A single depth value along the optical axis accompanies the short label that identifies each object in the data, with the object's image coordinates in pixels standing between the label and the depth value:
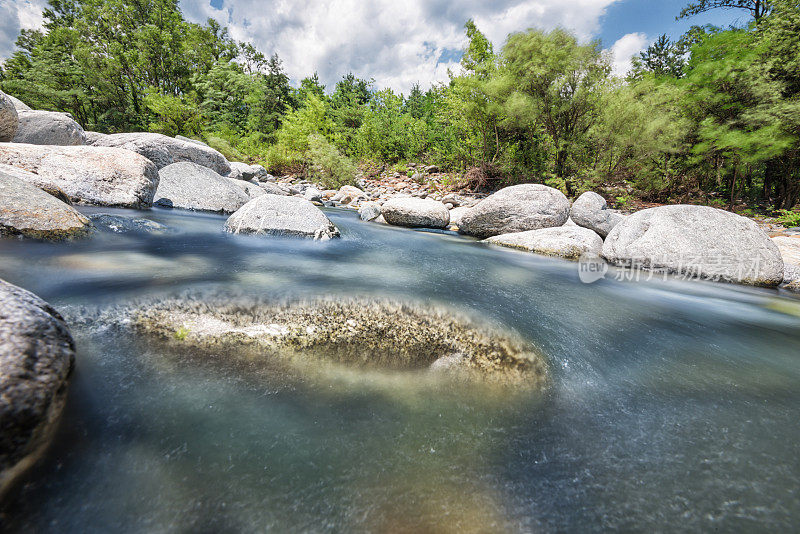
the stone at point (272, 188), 11.24
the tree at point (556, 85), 11.04
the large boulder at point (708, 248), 5.01
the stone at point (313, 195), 12.53
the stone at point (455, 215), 9.39
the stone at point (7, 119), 5.45
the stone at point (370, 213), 9.27
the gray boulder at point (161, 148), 7.21
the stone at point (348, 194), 14.23
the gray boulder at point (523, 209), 7.39
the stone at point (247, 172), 12.48
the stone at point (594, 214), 7.62
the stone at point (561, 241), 6.14
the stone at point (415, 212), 8.59
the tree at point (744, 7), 12.45
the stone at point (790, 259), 5.01
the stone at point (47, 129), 6.68
